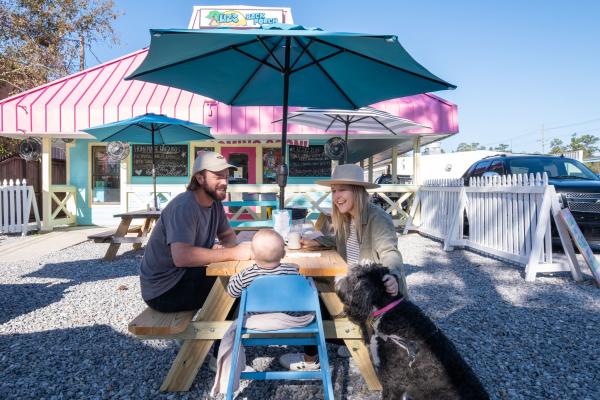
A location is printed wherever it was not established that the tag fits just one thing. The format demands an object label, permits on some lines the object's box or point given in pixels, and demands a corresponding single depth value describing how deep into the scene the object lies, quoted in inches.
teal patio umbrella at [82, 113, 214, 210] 277.4
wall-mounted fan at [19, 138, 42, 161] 457.3
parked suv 287.1
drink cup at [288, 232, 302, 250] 121.8
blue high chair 87.0
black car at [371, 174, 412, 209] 555.8
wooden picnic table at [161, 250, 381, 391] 98.5
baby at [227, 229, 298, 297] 93.0
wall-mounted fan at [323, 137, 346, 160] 457.6
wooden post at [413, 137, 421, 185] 444.8
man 102.3
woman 109.4
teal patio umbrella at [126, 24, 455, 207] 114.9
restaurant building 413.1
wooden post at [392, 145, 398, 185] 486.7
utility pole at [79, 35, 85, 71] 744.3
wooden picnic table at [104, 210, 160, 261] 262.8
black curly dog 75.6
